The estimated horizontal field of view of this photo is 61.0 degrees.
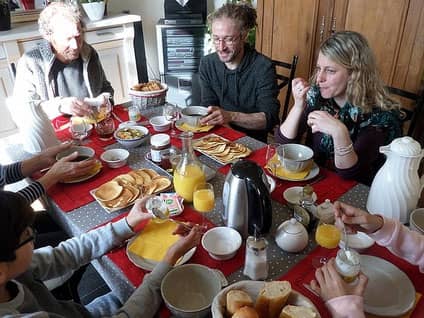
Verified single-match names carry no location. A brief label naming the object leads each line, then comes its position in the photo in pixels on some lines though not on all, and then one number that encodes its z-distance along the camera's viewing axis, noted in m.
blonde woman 1.38
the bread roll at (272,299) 0.75
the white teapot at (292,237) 1.03
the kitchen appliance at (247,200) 1.04
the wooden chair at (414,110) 1.73
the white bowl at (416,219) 1.08
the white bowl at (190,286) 0.91
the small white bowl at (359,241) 1.05
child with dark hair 0.75
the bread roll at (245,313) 0.71
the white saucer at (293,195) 1.25
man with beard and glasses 1.94
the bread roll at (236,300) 0.74
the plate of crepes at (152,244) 1.02
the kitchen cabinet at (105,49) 2.90
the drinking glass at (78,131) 1.67
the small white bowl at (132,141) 1.60
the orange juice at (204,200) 1.15
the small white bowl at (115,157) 1.46
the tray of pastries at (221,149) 1.52
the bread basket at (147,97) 1.97
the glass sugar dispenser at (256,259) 0.93
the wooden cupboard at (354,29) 2.19
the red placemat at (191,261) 0.99
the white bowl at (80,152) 1.49
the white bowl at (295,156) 1.38
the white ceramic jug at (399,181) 1.08
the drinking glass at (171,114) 1.81
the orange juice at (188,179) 1.23
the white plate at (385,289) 0.87
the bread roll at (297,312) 0.71
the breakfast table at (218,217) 0.97
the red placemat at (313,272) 0.88
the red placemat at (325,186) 1.29
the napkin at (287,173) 1.38
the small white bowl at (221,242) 1.02
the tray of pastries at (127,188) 1.25
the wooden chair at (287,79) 2.20
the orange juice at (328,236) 1.04
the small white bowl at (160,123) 1.76
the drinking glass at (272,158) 1.43
